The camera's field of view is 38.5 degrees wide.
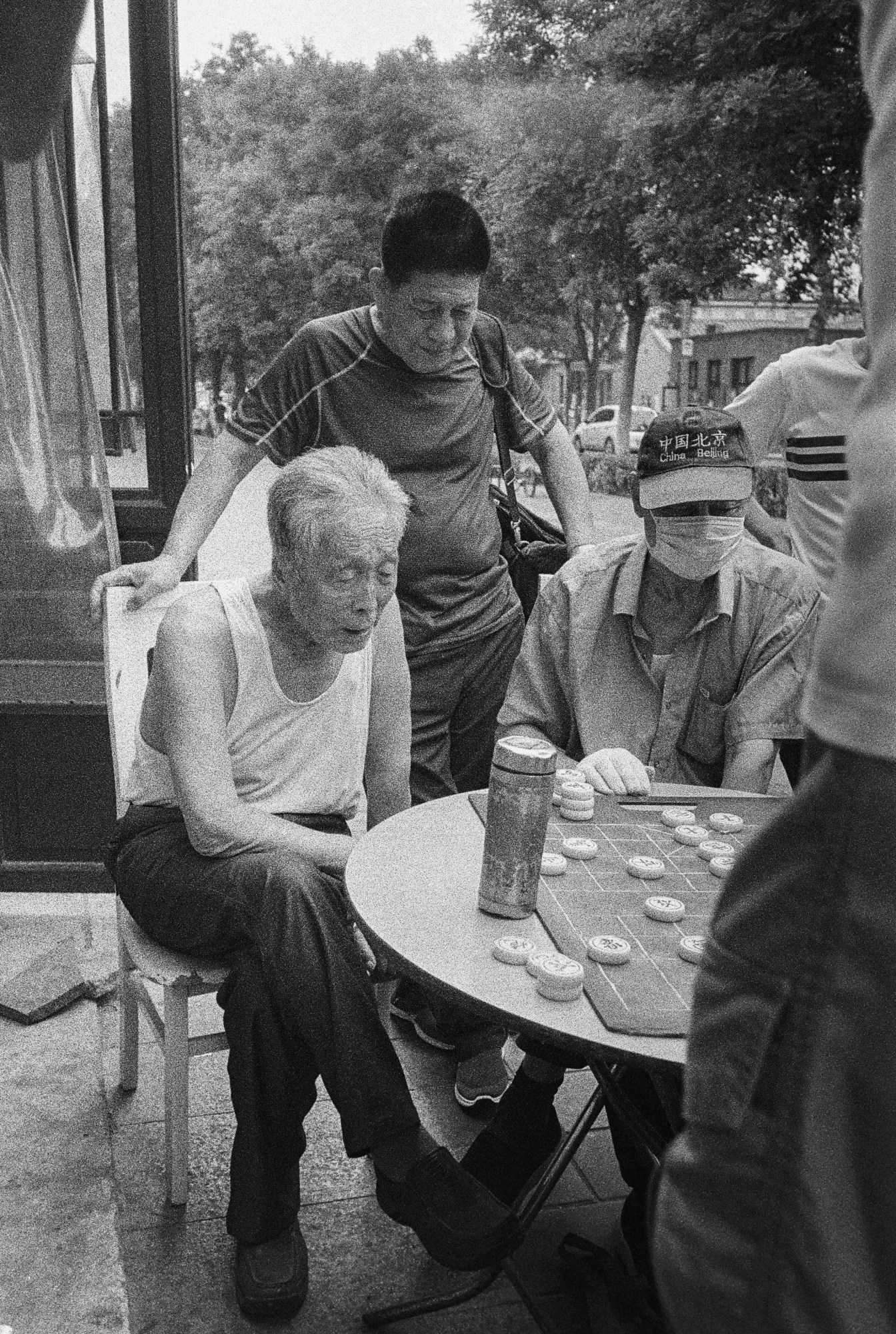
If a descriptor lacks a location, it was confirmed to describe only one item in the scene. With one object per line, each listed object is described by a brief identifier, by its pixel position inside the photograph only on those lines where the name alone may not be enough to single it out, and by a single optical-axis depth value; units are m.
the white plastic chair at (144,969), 2.24
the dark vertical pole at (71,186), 3.80
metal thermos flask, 1.68
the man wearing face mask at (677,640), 2.27
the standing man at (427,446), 2.76
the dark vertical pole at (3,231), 3.70
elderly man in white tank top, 1.97
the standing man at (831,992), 0.63
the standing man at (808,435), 2.84
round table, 1.46
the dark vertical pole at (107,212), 3.75
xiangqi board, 1.52
